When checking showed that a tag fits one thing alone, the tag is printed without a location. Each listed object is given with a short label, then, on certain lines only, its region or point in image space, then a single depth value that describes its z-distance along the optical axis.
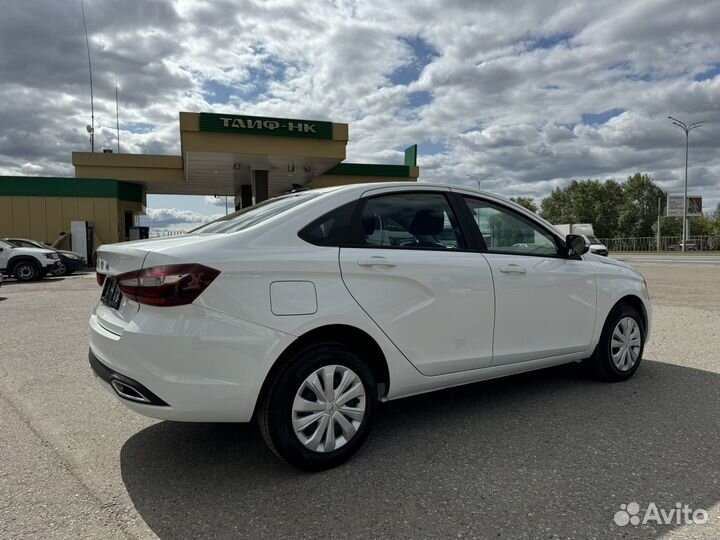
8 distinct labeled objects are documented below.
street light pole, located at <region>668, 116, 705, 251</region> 45.50
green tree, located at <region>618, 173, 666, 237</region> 84.25
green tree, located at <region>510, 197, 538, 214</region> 86.56
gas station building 19.02
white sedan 2.69
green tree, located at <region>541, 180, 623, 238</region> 85.88
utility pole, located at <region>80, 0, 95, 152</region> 32.24
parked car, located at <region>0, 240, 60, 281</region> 16.38
